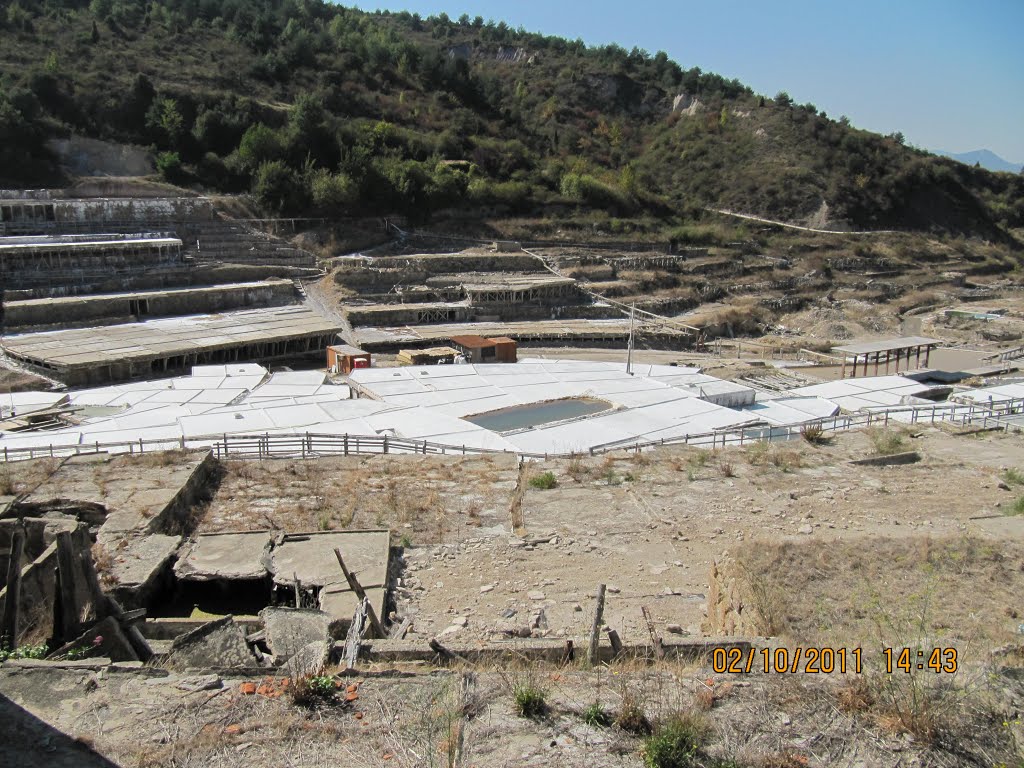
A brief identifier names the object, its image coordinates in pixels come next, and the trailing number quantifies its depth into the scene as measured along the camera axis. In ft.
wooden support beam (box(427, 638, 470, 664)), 22.91
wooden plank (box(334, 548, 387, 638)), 27.58
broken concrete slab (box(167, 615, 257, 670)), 23.54
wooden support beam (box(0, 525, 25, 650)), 22.70
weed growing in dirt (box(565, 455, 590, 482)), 46.33
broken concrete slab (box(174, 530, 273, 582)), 31.63
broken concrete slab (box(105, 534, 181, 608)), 29.58
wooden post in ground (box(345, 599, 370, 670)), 21.90
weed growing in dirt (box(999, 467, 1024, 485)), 44.01
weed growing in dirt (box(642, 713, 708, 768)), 16.80
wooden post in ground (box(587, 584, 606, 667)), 21.93
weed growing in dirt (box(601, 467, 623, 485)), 45.37
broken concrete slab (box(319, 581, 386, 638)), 27.43
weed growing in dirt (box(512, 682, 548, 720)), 18.56
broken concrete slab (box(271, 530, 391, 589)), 31.42
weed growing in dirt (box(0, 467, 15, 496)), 38.58
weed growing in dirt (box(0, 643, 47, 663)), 22.35
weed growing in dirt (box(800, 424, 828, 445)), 53.98
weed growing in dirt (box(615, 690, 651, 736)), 17.89
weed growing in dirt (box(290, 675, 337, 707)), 19.16
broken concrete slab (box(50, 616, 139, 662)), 23.65
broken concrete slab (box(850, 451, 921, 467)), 49.14
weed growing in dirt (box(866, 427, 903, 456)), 51.16
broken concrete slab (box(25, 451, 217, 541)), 36.40
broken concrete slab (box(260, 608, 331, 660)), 24.36
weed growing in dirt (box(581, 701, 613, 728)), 18.17
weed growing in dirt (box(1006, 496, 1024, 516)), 38.02
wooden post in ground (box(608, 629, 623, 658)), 23.07
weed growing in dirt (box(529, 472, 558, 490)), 44.34
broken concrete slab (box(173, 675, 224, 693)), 20.03
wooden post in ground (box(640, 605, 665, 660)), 22.16
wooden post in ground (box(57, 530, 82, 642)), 24.13
